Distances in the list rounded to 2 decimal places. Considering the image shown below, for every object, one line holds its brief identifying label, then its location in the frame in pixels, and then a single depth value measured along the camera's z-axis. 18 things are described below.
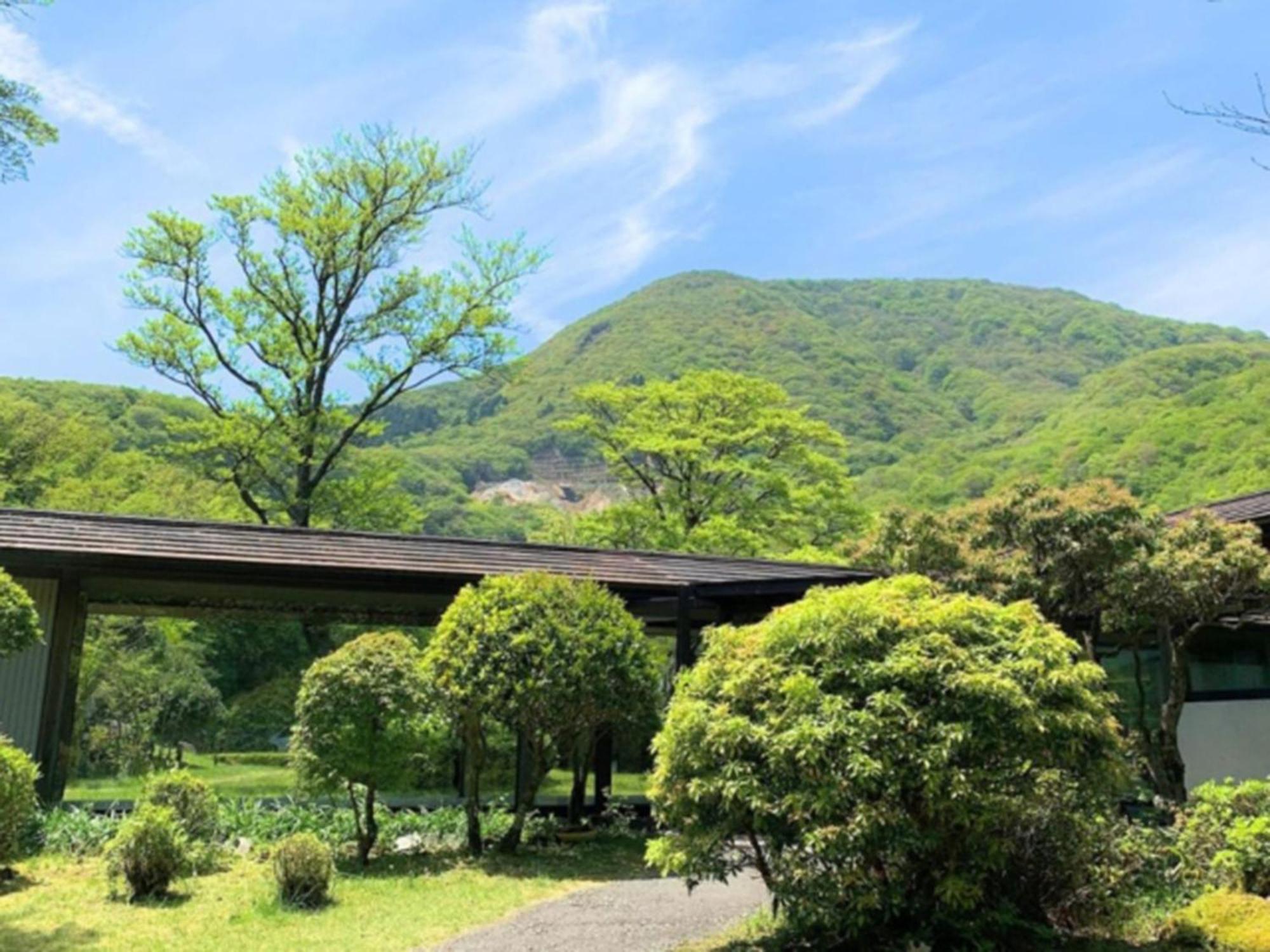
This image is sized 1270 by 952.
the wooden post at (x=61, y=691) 10.01
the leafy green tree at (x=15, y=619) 6.96
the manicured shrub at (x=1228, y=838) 5.73
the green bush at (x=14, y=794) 7.05
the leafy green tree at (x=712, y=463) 23.48
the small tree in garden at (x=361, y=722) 8.41
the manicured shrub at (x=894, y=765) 4.75
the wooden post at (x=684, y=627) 10.55
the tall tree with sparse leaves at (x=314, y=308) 21.72
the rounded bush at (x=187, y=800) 8.38
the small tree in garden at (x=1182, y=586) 8.20
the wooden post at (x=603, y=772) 11.36
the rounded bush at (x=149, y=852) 6.90
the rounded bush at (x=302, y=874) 6.80
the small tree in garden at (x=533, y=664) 8.57
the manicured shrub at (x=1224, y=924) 4.93
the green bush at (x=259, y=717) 11.24
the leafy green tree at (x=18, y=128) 8.49
